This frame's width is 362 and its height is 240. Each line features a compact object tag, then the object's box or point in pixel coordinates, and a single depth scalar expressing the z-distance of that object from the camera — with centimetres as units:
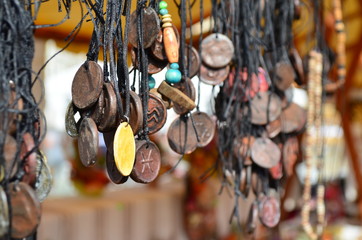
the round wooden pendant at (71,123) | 57
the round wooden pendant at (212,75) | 66
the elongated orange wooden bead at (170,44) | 59
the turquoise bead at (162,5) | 61
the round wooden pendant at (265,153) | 69
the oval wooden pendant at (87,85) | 54
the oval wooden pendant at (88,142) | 54
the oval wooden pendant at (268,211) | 70
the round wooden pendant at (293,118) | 73
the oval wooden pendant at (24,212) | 50
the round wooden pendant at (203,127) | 65
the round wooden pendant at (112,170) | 55
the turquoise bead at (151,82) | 61
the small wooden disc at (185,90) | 62
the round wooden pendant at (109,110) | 54
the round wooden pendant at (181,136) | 63
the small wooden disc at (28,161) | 51
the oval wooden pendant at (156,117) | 59
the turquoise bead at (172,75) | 60
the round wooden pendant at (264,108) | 69
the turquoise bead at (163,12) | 60
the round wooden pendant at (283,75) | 71
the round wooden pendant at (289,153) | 72
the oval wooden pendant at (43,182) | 54
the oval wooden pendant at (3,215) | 50
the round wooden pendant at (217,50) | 66
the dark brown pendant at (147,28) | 58
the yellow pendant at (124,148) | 53
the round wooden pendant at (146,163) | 56
